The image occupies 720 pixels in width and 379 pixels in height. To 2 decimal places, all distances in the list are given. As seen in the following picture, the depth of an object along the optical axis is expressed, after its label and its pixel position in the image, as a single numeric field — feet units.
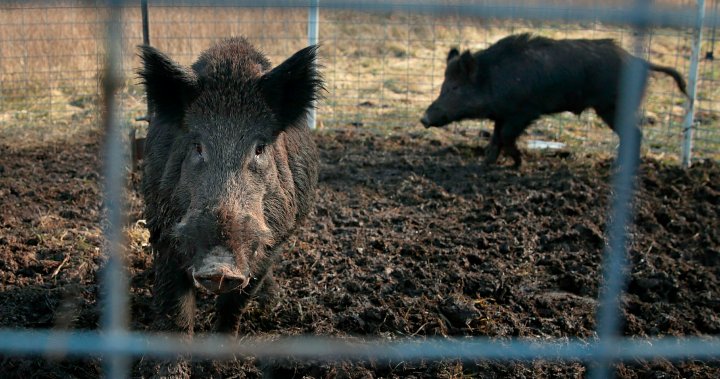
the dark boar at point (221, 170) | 10.19
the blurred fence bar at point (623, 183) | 4.97
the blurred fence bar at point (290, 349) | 5.50
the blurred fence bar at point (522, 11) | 4.93
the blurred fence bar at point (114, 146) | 4.88
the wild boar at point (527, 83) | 27.55
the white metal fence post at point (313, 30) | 30.50
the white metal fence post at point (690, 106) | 27.78
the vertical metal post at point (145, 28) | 20.07
